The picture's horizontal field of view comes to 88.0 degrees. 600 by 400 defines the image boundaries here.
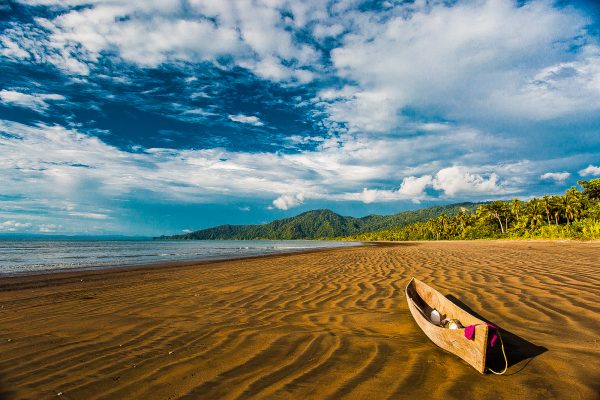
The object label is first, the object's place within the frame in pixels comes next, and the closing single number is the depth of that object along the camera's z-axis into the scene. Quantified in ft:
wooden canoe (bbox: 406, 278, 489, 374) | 11.79
